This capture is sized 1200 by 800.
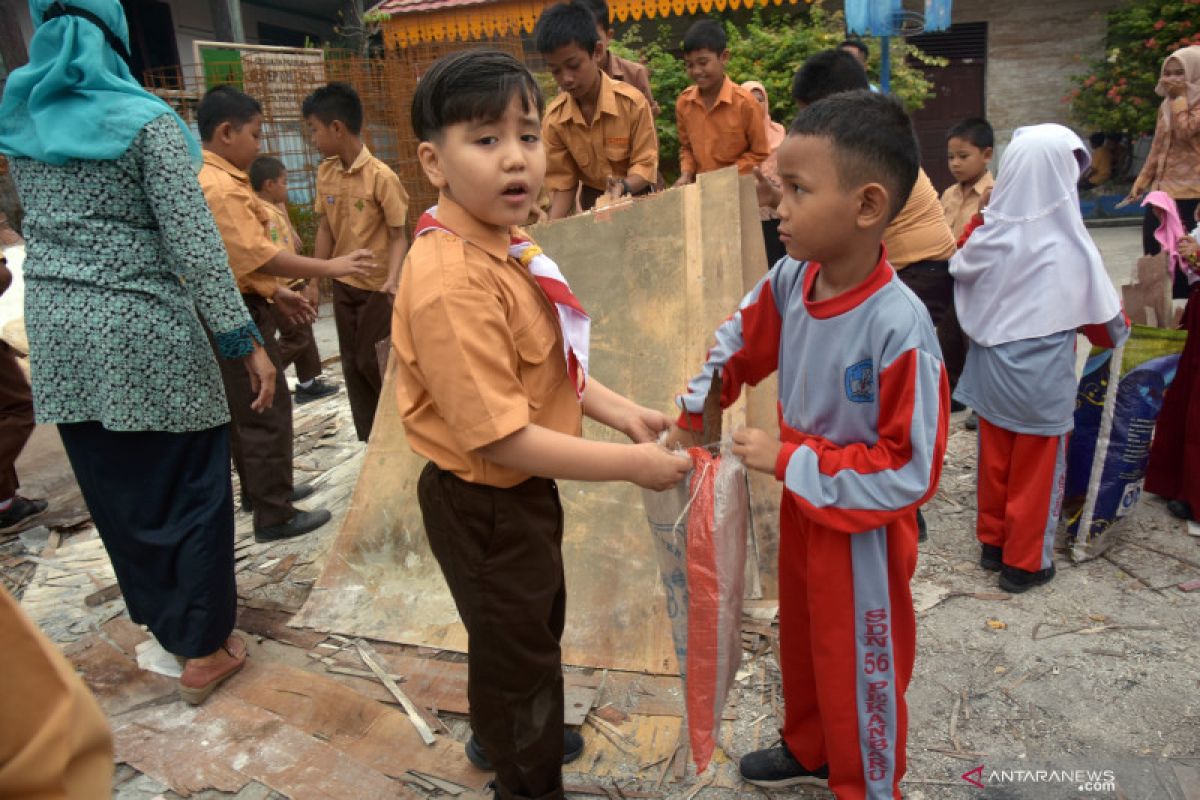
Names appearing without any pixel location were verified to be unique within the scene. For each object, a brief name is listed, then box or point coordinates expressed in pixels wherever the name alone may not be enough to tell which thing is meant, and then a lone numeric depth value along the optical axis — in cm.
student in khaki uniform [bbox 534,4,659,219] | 459
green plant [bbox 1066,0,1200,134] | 1186
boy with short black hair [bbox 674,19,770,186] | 528
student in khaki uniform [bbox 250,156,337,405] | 522
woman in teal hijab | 259
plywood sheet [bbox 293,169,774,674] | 325
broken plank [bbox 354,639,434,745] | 279
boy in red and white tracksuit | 183
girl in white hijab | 324
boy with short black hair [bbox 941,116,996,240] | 508
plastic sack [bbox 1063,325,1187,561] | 350
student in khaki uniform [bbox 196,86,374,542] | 389
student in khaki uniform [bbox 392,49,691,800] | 173
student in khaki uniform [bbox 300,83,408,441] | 508
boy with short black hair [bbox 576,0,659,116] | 555
